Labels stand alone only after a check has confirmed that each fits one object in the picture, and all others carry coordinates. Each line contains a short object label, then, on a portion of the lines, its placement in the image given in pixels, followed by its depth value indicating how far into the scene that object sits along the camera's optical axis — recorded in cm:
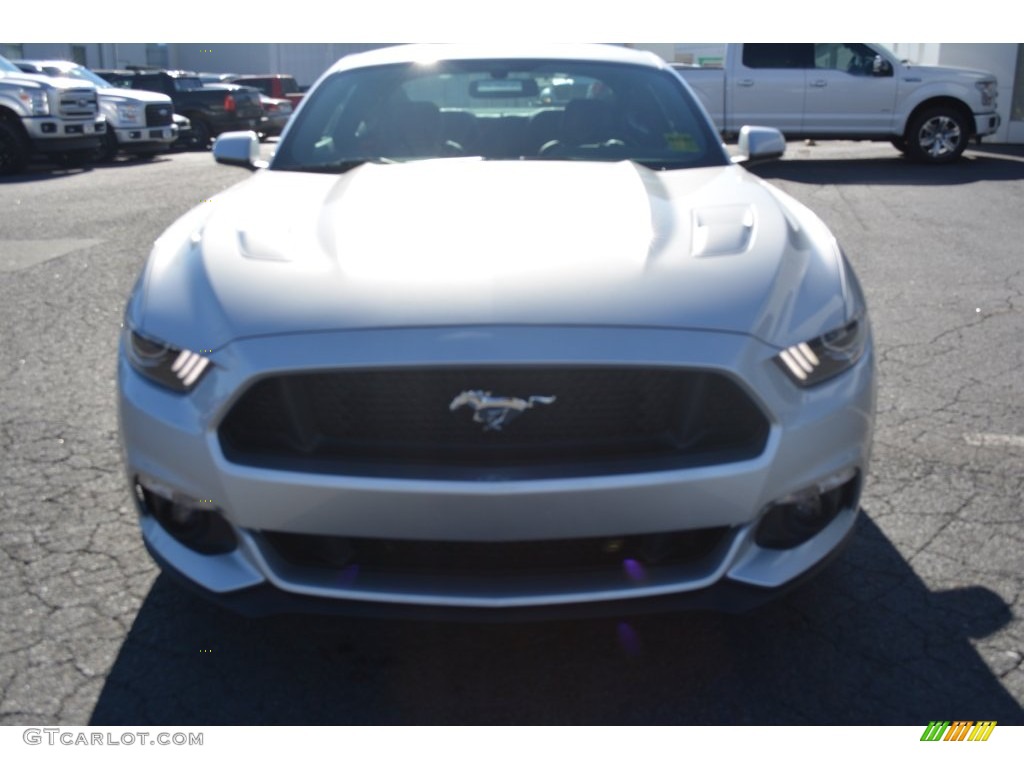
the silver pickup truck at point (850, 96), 1481
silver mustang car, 247
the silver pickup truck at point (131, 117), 1800
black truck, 2184
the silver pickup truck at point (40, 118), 1519
